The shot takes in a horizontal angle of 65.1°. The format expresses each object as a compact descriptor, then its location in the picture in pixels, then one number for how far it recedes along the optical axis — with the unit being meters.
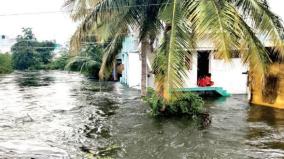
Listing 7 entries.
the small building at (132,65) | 14.75
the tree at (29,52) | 33.49
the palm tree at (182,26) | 4.99
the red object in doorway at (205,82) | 11.54
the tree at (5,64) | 27.70
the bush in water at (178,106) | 8.16
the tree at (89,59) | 19.96
